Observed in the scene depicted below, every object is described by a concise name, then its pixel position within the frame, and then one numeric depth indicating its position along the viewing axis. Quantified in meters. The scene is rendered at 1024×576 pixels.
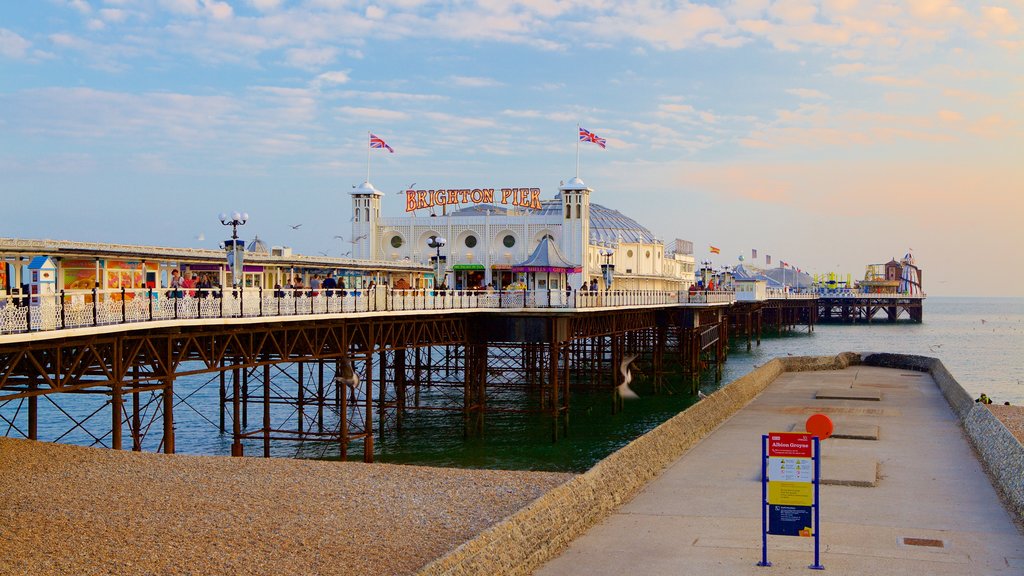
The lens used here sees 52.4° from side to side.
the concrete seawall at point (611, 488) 17.77
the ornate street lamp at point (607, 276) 60.61
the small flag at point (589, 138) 68.19
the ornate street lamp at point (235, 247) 29.80
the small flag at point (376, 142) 61.59
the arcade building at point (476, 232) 71.31
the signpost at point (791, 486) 18.53
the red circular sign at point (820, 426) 20.33
